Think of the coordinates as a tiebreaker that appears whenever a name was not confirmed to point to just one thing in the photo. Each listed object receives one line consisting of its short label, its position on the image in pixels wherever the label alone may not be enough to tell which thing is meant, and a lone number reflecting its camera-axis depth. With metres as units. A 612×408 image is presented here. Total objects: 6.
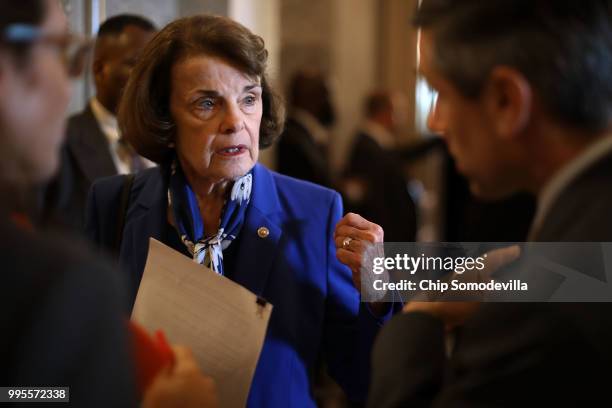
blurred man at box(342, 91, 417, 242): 6.44
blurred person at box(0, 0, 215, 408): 0.97
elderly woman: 1.98
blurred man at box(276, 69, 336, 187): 5.95
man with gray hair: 1.14
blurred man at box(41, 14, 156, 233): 2.91
